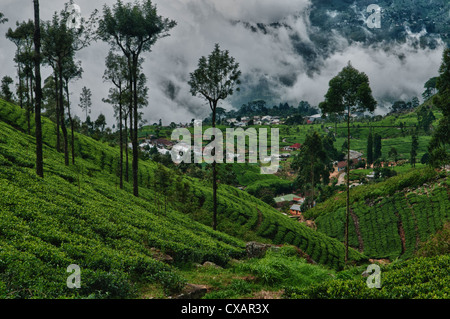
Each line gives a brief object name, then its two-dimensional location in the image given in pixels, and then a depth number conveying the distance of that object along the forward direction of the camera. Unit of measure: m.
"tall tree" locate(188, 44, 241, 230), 23.16
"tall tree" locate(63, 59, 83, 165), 29.73
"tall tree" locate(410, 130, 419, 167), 99.31
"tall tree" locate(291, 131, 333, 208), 65.94
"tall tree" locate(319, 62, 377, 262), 23.75
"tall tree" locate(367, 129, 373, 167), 121.83
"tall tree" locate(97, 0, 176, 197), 22.91
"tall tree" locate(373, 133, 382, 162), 124.75
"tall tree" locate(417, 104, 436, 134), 166.77
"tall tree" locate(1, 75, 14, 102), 64.38
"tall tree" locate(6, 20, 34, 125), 39.41
